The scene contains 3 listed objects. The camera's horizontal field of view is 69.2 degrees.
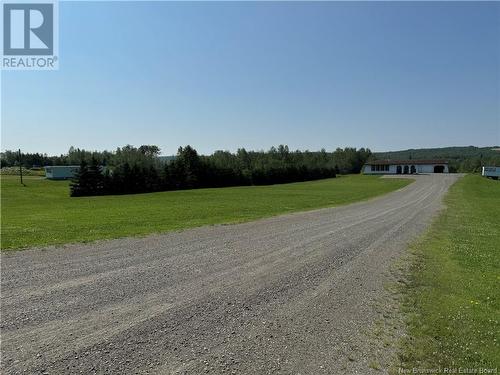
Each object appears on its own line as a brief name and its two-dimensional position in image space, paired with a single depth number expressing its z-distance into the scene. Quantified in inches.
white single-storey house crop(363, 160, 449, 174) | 4714.6
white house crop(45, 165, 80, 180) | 4394.7
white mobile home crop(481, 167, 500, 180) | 3764.8
